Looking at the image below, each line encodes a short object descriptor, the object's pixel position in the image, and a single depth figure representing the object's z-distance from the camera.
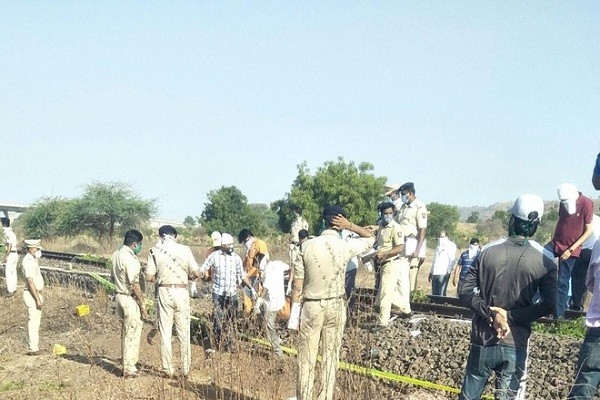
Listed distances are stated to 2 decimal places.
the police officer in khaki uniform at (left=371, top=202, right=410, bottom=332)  9.42
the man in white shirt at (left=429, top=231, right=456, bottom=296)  13.92
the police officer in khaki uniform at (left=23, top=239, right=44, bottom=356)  10.93
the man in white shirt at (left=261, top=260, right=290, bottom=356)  9.07
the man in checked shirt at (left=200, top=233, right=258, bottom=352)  9.88
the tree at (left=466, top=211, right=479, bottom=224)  107.88
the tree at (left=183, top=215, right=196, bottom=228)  99.12
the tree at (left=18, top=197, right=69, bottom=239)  51.94
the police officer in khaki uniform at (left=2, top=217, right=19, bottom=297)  15.76
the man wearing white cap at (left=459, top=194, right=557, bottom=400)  4.54
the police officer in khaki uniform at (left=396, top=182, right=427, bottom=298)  10.52
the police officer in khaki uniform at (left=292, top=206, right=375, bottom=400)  6.55
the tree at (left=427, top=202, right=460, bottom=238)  68.38
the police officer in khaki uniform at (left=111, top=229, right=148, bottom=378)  9.22
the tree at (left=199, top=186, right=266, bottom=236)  70.38
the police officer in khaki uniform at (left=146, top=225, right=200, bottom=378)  8.84
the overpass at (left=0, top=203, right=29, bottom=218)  101.12
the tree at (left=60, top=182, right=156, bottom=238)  50.78
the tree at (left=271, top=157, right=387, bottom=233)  50.59
